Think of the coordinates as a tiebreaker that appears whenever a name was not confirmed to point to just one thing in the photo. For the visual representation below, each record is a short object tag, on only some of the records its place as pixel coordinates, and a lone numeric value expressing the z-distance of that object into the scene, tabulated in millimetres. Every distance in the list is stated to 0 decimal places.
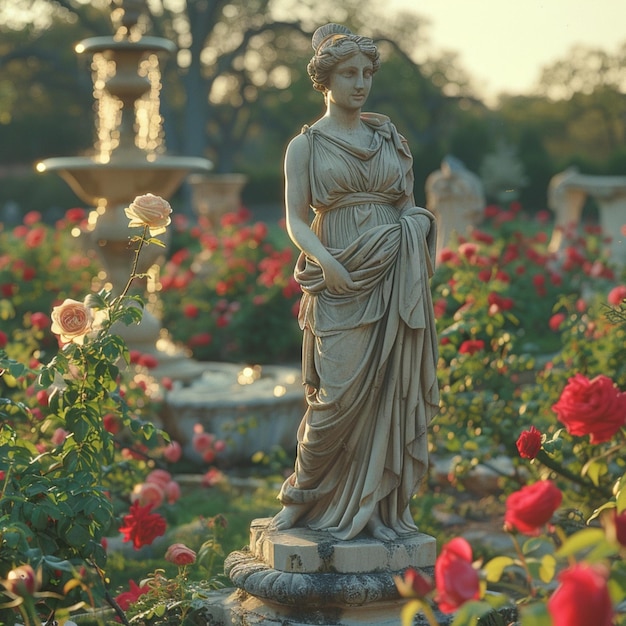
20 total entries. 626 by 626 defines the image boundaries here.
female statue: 4242
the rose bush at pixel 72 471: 3859
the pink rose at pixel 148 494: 5480
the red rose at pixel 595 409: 3219
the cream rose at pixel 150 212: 4309
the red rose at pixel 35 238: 12273
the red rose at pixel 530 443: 3881
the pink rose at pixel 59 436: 5473
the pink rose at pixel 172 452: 6188
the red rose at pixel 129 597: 4402
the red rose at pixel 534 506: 2350
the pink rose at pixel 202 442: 7254
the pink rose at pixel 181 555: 4413
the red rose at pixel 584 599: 1866
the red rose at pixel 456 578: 2260
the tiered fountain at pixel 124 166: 9633
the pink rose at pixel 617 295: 6107
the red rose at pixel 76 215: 12703
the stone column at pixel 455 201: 14461
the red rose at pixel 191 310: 11554
